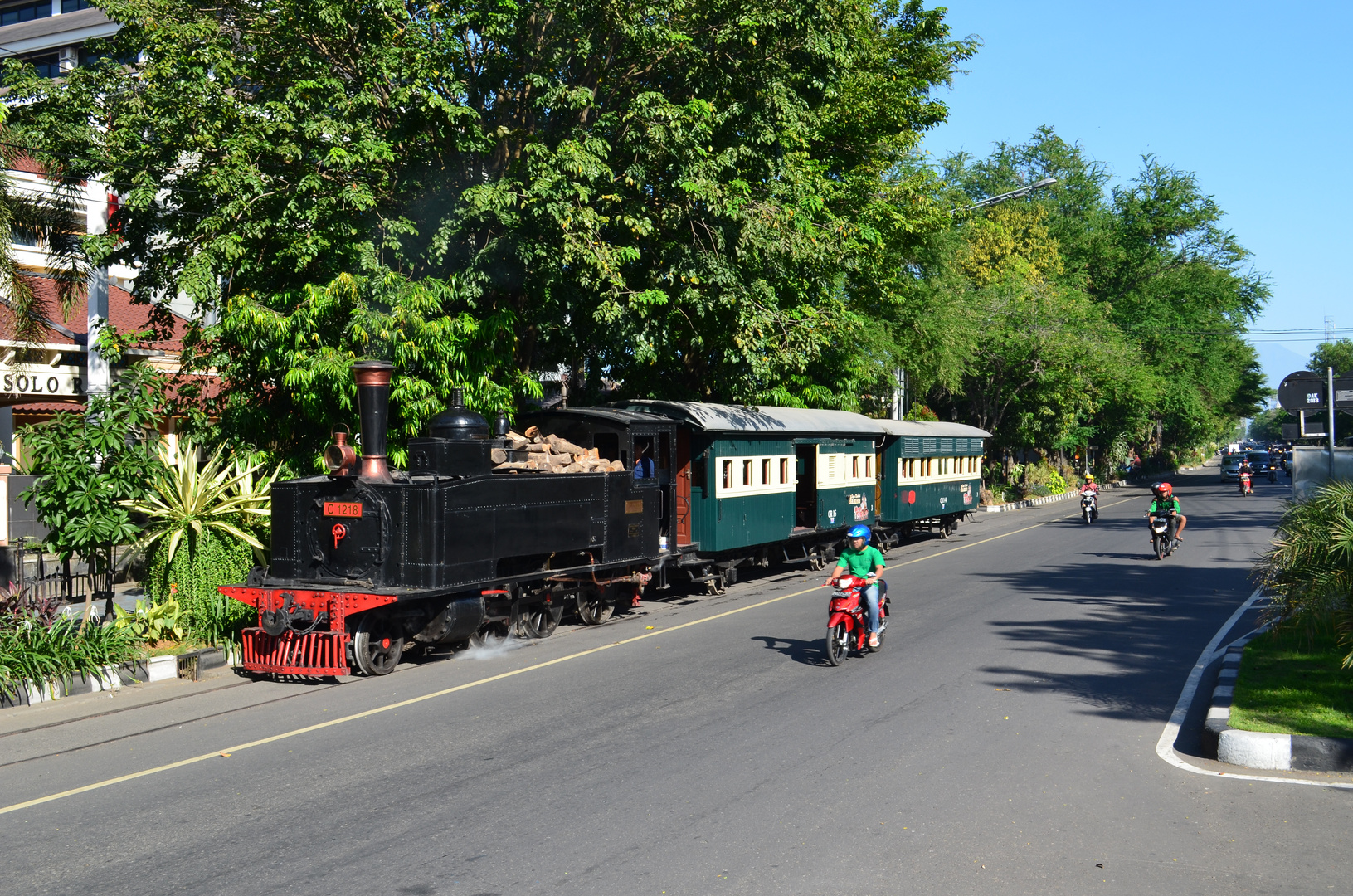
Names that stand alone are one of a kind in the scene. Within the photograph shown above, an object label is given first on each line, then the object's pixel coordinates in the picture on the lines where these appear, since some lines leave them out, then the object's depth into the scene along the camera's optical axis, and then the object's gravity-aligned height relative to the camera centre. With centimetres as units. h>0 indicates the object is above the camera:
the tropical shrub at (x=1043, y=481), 4947 -101
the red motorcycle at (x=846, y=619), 1105 -167
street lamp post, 2606 +696
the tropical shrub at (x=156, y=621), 1198 -171
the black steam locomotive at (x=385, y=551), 1103 -92
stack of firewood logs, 1344 +14
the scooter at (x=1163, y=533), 2119 -151
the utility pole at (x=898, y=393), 3052 +205
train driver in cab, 1595 +3
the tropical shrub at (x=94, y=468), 1163 +5
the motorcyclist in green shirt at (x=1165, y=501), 2098 -86
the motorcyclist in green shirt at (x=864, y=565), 1123 -110
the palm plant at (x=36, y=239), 1298 +336
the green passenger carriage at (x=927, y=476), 2527 -39
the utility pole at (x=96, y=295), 2094 +362
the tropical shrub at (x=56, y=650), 1000 -177
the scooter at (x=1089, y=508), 3161 -145
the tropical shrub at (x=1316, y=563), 953 -105
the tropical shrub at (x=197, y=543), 1229 -85
